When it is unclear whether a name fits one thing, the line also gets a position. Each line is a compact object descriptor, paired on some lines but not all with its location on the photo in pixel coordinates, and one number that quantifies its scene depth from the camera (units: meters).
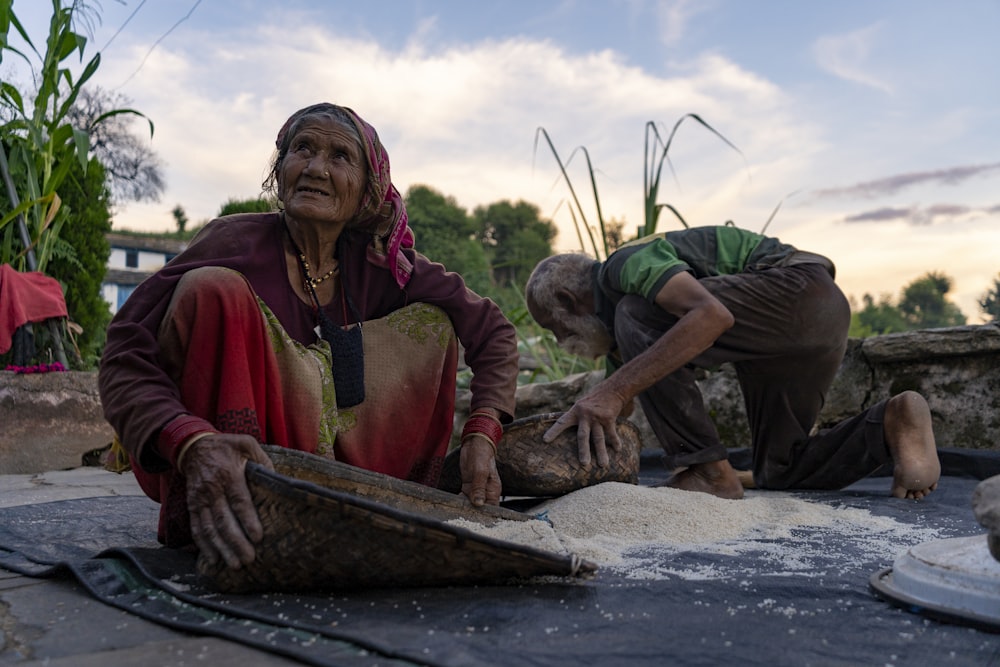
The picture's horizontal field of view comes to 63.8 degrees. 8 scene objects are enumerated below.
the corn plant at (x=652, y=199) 4.46
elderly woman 1.67
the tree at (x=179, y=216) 35.53
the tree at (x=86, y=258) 5.70
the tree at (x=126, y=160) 21.91
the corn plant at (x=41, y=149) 4.90
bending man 2.63
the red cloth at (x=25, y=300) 4.84
